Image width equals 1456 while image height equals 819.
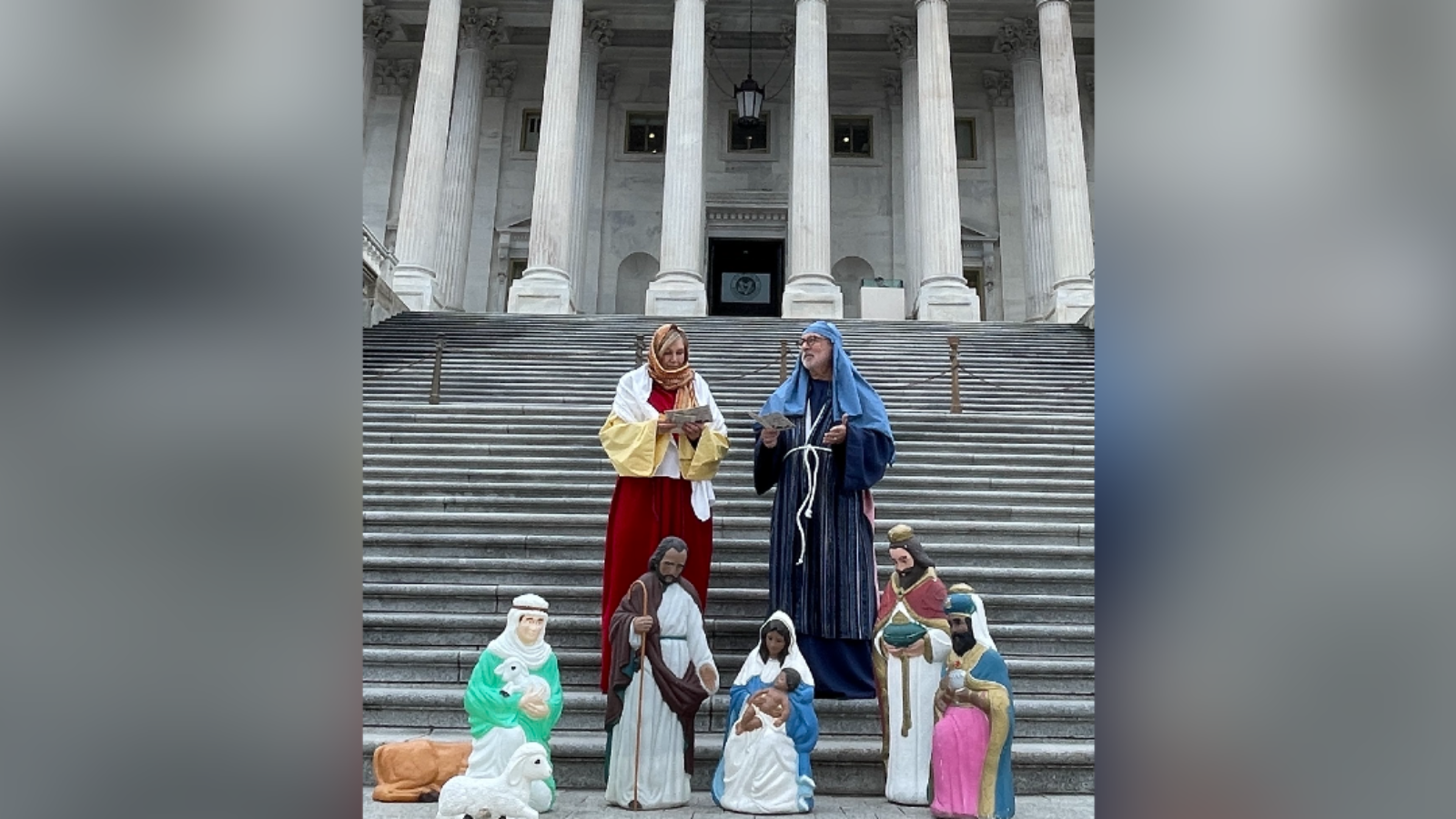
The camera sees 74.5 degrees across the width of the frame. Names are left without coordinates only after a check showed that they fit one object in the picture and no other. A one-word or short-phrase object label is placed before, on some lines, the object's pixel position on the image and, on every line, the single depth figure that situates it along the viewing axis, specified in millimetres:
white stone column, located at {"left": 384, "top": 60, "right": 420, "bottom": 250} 25516
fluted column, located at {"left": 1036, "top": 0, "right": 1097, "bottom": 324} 19453
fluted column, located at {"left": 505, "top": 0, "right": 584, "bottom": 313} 19219
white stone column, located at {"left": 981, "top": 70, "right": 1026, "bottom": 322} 25500
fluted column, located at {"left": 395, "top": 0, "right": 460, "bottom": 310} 19859
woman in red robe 5793
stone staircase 5785
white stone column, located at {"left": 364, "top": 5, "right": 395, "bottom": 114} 24562
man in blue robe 5652
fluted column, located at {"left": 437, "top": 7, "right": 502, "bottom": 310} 23453
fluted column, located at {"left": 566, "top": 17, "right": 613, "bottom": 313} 24125
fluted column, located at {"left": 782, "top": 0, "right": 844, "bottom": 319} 19250
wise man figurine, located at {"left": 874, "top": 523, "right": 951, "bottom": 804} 4922
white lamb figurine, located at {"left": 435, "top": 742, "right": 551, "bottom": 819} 4387
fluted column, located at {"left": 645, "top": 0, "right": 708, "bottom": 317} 19172
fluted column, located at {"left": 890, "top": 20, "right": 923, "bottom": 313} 23359
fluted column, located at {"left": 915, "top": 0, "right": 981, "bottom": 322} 19453
